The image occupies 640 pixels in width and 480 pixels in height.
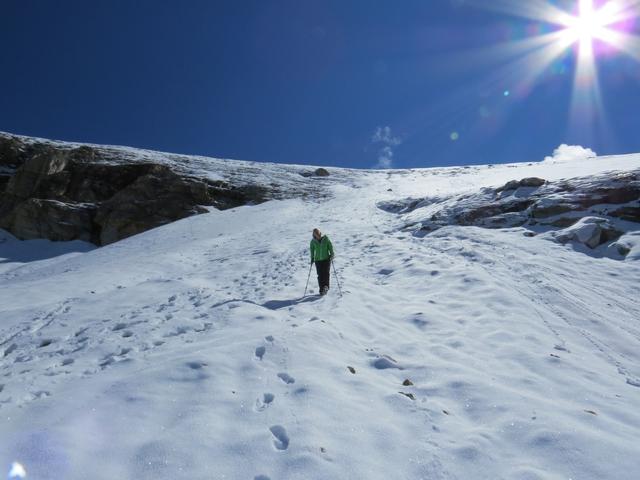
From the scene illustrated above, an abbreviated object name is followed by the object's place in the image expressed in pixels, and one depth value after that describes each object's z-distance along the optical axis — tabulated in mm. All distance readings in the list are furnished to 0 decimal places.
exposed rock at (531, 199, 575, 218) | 16542
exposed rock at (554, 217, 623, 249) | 13711
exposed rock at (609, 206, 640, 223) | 14547
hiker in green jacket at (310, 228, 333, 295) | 10727
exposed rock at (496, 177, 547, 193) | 20406
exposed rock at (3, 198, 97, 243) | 29719
